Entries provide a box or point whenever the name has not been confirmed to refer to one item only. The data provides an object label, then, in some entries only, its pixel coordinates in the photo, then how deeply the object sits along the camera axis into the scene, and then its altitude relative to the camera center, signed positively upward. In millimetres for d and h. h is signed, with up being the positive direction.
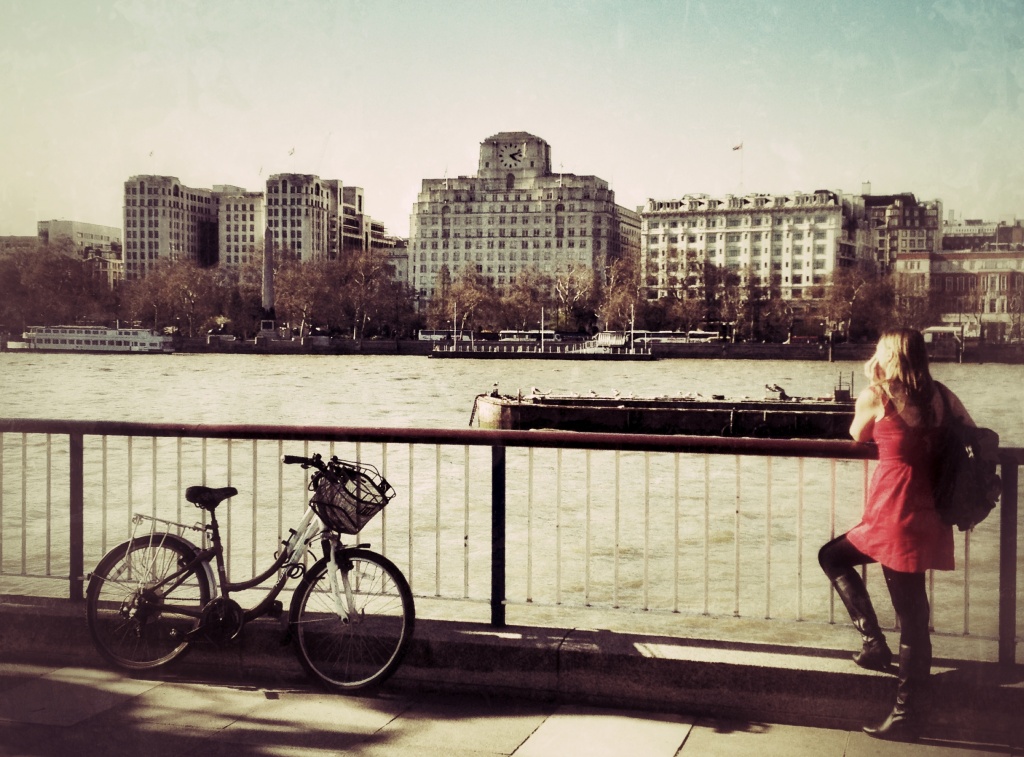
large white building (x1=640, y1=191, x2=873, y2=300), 161238 +18155
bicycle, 5047 -1195
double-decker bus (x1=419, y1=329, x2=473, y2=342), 127625 +2165
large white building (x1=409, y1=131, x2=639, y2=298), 171125 +20911
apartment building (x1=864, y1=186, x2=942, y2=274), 154375 +20183
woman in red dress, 4414 -601
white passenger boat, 116938 +1193
